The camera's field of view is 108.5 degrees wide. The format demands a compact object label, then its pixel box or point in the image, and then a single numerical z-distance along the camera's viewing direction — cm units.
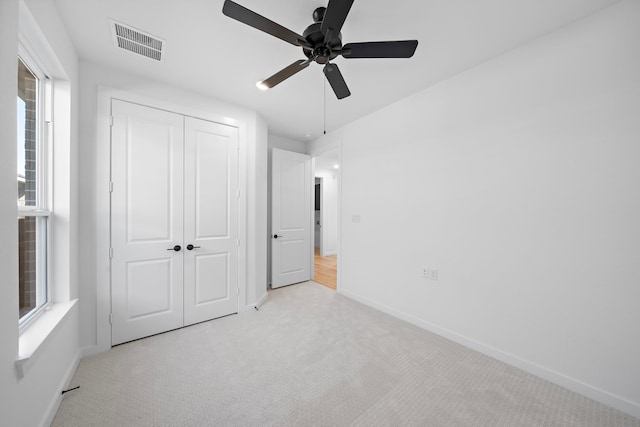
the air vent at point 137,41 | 172
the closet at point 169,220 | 221
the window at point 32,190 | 142
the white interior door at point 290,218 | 385
